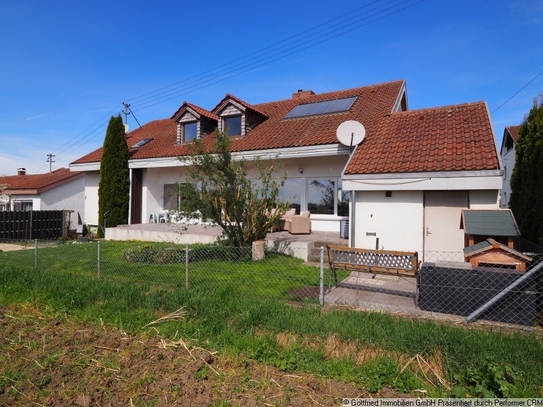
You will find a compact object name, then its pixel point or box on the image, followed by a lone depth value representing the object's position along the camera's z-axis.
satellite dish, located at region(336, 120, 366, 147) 10.66
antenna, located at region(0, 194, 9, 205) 22.86
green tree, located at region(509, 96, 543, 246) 7.55
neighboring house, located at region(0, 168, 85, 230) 22.20
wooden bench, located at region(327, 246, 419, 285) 5.55
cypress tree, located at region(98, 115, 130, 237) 15.88
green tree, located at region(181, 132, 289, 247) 8.80
